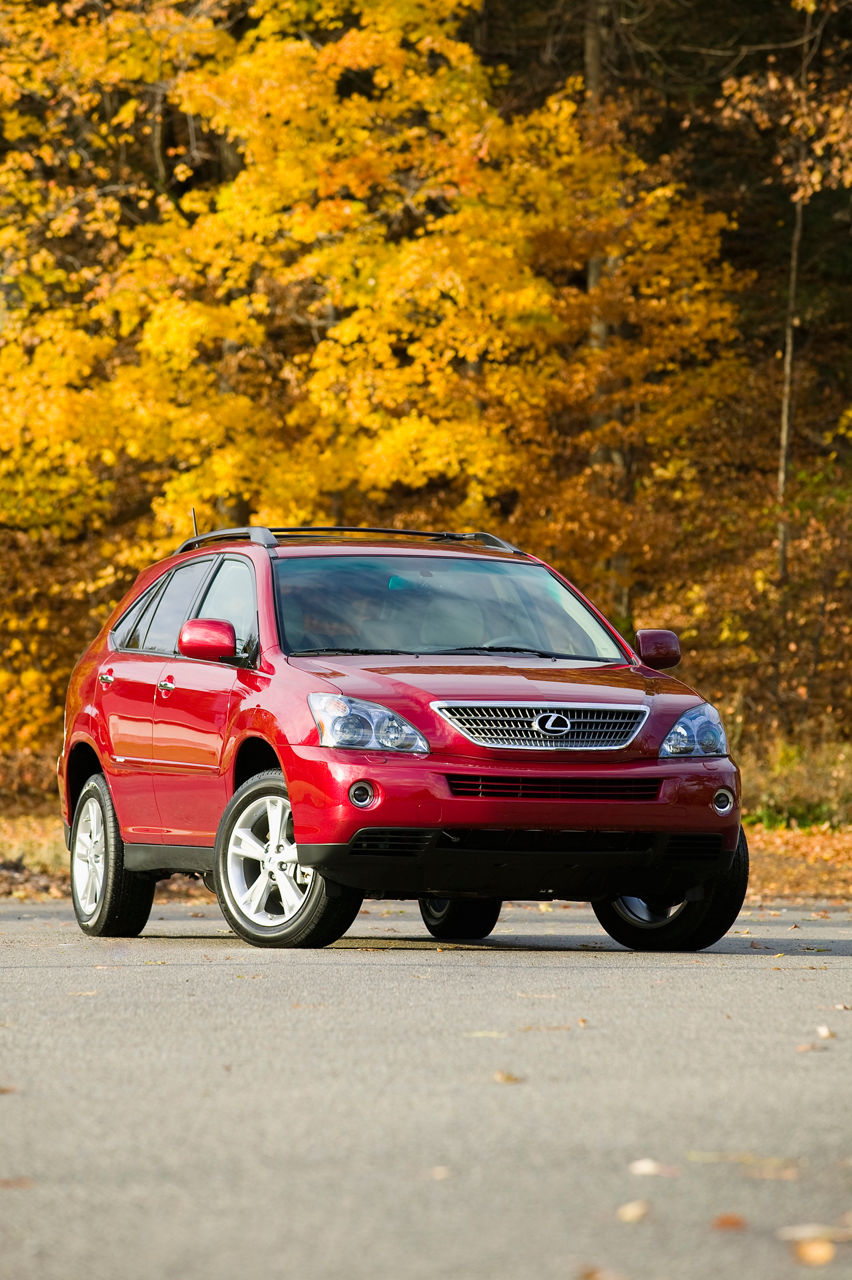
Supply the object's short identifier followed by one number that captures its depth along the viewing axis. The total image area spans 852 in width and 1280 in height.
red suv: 18.75
